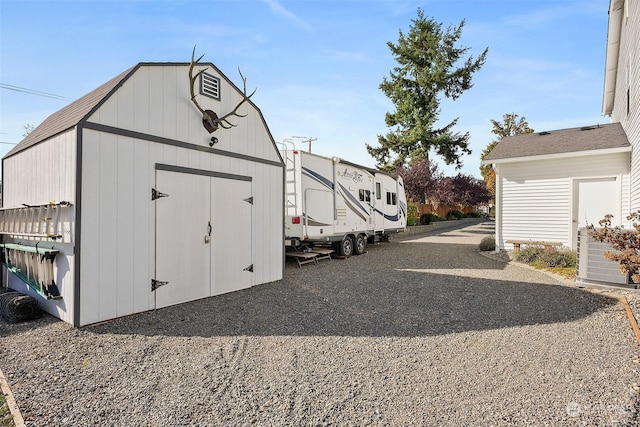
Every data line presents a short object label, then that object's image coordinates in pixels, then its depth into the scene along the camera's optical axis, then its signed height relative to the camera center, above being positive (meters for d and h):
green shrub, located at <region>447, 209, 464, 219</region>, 31.59 -0.15
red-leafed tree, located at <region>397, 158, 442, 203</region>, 24.08 +2.27
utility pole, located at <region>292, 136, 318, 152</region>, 13.68 +3.22
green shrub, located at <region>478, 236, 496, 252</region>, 12.09 -1.15
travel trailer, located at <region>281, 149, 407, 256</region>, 9.18 +0.26
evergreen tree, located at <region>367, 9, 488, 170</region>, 27.69 +10.34
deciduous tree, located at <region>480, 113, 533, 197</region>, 36.91 +9.45
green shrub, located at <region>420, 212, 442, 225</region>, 24.28 -0.43
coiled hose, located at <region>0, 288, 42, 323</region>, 4.82 -1.42
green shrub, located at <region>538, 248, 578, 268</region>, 8.59 -1.17
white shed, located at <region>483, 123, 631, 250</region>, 9.35 +0.89
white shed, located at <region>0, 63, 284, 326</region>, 4.59 +0.18
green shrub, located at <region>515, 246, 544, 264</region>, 9.52 -1.17
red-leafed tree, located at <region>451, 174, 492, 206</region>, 27.27 +1.78
